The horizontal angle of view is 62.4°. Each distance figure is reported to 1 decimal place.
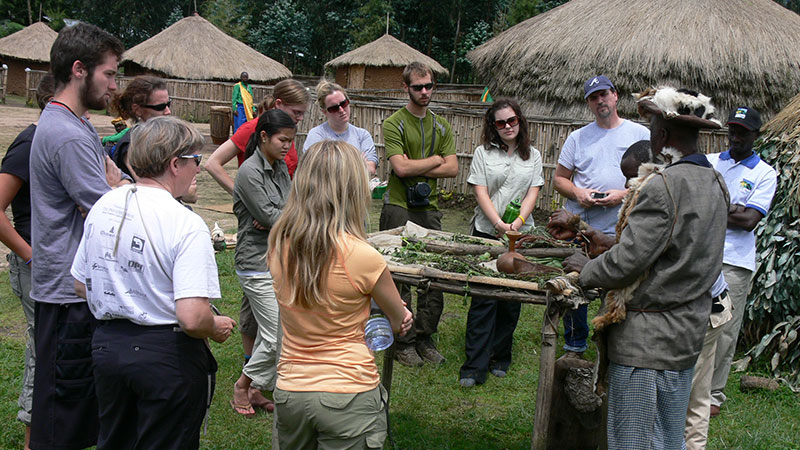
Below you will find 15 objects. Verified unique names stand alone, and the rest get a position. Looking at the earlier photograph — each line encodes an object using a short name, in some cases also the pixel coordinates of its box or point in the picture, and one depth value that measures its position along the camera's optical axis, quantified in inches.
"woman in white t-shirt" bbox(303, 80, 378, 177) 209.0
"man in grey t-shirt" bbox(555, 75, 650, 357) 195.5
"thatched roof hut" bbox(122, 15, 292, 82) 1013.2
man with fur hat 113.0
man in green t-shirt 218.1
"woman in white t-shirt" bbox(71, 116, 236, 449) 99.5
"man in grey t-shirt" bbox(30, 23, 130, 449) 119.7
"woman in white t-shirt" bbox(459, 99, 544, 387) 203.6
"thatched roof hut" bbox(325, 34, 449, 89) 984.9
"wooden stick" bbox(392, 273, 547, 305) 136.5
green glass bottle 197.8
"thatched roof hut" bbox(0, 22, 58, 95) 1155.9
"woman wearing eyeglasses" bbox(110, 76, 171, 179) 171.2
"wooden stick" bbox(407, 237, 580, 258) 161.8
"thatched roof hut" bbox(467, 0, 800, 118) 470.0
